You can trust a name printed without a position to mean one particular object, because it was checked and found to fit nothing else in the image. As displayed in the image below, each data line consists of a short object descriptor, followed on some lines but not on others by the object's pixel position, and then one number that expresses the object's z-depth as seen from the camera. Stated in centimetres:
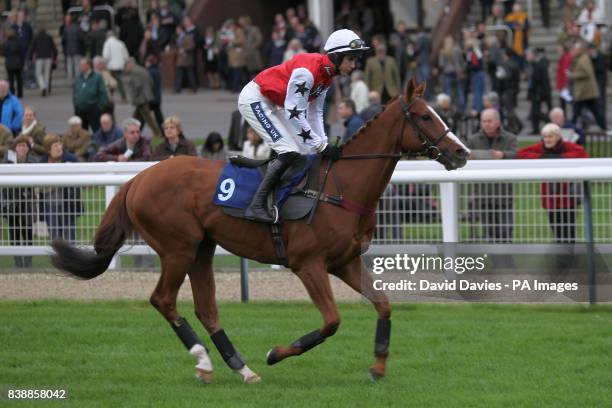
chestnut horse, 1514
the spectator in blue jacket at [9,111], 3300
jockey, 1513
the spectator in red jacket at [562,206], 1936
